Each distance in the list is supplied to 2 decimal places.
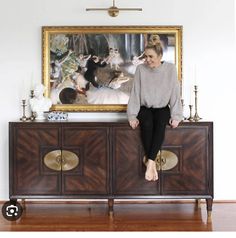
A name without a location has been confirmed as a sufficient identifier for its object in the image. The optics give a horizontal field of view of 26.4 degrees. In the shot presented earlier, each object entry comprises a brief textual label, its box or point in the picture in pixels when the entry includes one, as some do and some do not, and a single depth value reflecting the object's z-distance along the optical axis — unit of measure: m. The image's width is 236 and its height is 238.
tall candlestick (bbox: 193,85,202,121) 4.71
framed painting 4.90
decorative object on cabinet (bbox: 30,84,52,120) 4.75
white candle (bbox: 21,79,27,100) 4.96
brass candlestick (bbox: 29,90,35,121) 4.72
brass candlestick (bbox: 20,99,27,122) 4.70
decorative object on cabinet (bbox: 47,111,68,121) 4.65
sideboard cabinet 4.45
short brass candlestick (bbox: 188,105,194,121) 4.71
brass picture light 4.83
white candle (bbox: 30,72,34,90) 4.95
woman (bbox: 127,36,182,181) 4.36
